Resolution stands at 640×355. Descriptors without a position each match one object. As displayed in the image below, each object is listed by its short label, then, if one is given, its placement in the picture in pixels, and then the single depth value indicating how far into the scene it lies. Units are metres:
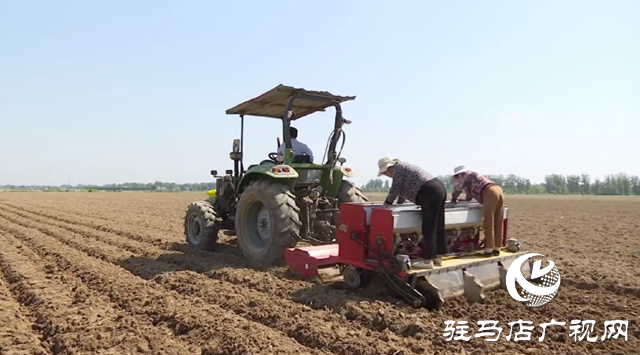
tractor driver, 7.07
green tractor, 6.23
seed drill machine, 4.40
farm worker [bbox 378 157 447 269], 4.74
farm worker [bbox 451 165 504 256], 5.11
